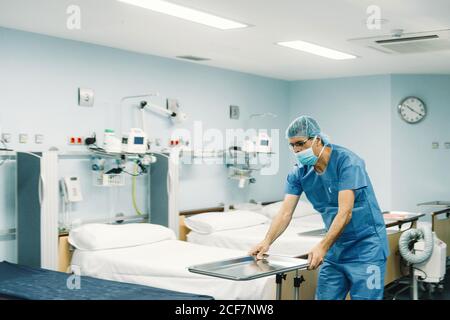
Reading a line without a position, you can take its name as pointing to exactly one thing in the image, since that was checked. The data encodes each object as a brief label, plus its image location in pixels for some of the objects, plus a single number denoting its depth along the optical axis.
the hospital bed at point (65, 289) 3.24
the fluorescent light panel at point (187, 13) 3.57
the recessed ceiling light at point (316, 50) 4.87
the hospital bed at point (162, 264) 3.59
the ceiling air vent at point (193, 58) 5.56
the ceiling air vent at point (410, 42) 4.40
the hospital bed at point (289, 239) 4.84
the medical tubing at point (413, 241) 4.77
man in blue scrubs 3.04
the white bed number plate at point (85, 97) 4.81
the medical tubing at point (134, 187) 5.27
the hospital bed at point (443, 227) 5.88
